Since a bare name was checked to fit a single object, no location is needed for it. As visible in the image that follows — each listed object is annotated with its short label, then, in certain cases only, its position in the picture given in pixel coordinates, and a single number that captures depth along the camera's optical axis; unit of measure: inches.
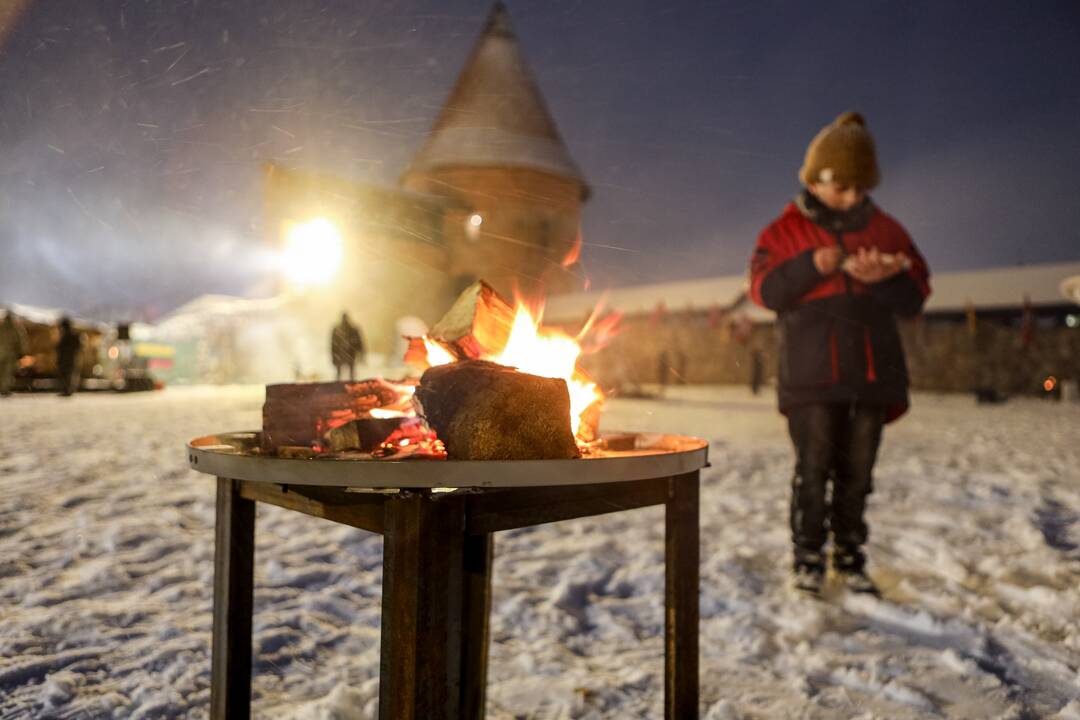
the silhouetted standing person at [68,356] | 543.2
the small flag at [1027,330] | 786.2
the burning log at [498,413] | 47.8
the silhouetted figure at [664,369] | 872.0
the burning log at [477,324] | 59.4
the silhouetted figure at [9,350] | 542.0
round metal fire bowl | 41.4
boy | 109.6
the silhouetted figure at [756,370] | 746.8
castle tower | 1091.9
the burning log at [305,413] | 58.7
